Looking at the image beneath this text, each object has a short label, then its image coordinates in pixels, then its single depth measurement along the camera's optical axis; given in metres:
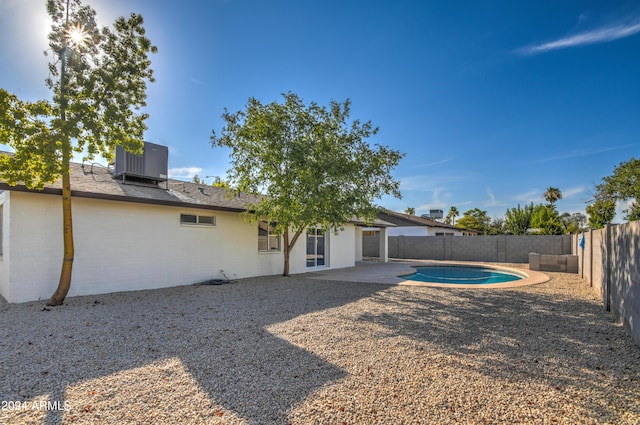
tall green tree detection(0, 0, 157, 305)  7.23
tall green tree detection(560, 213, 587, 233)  37.22
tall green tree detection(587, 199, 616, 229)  22.83
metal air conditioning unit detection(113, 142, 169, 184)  11.27
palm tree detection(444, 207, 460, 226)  57.50
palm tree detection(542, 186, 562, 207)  44.88
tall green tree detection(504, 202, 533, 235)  34.22
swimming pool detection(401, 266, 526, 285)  15.11
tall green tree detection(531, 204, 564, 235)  27.80
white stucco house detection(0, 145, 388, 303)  8.33
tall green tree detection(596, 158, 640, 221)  19.78
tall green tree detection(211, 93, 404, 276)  10.88
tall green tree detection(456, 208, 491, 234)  47.88
